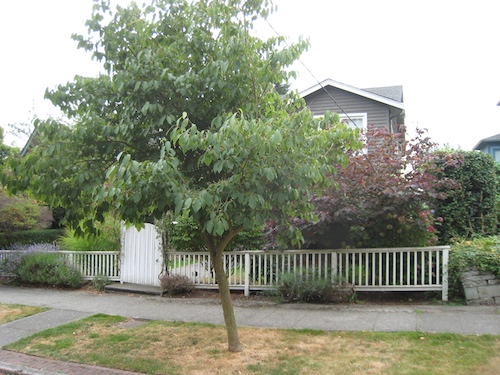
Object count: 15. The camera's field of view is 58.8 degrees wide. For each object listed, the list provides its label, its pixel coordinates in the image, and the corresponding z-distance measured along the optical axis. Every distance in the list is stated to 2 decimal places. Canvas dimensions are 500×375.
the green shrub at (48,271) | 10.62
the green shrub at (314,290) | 8.23
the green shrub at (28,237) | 14.82
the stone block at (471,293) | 7.64
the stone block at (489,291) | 7.57
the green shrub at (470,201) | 9.88
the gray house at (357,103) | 15.21
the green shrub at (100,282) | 10.32
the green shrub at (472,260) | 7.61
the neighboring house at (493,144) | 22.42
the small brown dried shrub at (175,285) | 9.41
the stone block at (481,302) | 7.55
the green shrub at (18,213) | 13.00
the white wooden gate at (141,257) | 10.23
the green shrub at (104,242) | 11.23
